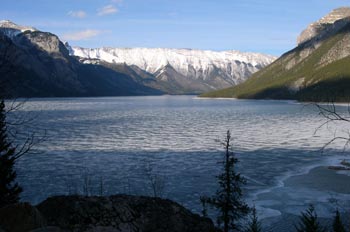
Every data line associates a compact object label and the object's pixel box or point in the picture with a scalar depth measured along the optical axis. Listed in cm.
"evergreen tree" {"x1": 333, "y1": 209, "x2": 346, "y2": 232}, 881
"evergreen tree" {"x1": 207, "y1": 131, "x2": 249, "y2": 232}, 1360
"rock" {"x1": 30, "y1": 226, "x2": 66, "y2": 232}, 755
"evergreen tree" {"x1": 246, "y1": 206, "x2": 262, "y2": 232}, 910
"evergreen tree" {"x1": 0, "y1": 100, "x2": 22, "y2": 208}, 1662
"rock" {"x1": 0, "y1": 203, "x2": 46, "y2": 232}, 844
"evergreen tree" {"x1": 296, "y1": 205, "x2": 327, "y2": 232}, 856
